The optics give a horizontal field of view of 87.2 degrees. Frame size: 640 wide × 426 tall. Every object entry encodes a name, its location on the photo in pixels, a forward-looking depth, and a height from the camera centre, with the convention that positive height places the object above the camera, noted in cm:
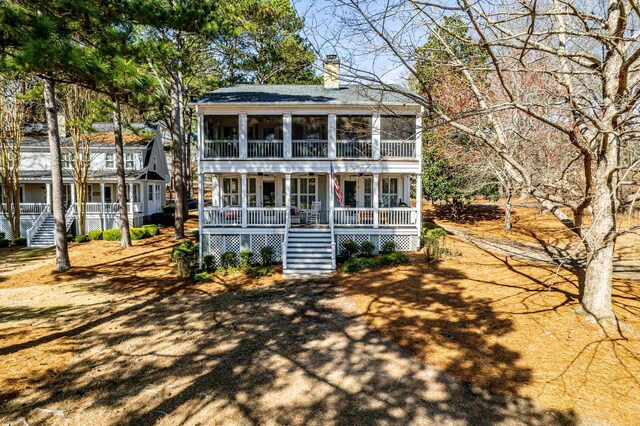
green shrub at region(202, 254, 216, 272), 1352 -251
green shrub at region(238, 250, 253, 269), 1385 -238
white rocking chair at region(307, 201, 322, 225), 1710 -72
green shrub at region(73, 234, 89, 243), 1988 -216
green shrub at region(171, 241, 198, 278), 1323 -235
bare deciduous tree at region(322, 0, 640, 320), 514 +161
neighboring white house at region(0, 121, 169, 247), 2159 +136
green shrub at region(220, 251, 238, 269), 1384 -245
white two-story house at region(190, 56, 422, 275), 1438 +147
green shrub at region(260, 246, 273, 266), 1402 -228
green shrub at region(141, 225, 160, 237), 2070 -176
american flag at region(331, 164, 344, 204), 1359 +46
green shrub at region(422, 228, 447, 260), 1331 -186
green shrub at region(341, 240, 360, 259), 1424 -206
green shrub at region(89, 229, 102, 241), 2058 -201
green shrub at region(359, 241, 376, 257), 1446 -211
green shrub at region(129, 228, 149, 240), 1992 -189
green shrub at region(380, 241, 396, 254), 1456 -209
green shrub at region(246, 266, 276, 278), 1305 -280
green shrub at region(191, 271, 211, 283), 1265 -291
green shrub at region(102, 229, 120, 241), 2020 -198
